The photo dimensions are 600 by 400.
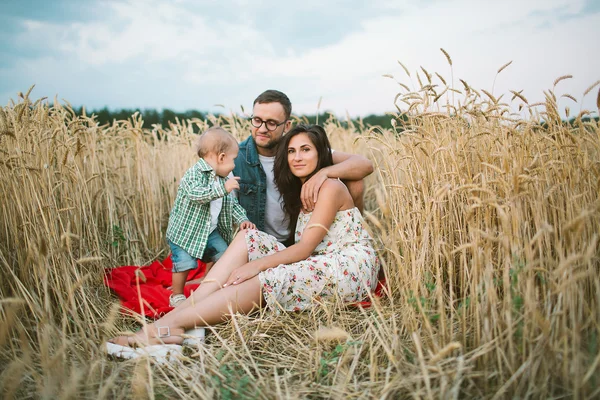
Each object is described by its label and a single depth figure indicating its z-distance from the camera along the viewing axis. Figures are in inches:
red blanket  99.0
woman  79.8
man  124.9
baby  104.9
